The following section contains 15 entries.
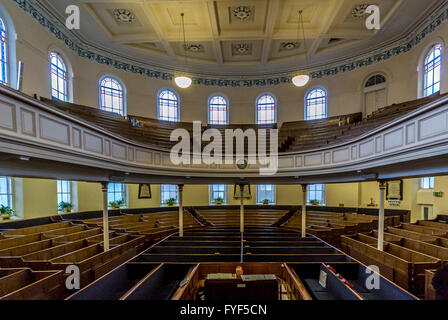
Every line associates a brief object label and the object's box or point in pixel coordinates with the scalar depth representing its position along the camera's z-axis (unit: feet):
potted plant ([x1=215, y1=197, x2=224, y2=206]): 50.08
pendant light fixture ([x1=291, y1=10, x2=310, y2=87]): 32.99
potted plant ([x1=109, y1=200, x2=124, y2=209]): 40.93
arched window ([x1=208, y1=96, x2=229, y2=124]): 49.74
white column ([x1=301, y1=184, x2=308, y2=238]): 32.01
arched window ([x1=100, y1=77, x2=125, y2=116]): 41.50
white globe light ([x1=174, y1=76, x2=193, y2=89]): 32.27
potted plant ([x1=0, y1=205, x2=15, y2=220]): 26.25
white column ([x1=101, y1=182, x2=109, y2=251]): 22.15
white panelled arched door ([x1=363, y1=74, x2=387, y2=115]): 39.91
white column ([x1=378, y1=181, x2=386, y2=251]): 21.01
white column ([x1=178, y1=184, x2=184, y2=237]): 31.44
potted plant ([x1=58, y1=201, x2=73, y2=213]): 34.42
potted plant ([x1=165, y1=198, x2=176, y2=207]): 47.30
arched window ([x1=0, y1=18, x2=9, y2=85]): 26.53
